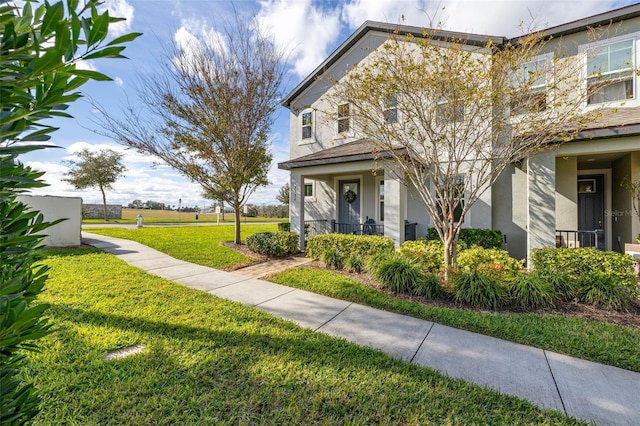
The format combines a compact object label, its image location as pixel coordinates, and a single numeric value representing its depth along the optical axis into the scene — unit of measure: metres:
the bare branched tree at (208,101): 10.16
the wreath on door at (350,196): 12.60
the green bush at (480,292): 5.20
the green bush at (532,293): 5.18
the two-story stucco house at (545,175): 7.12
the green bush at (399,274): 5.88
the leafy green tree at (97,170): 26.31
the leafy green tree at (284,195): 32.03
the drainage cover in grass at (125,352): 3.34
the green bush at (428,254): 7.00
